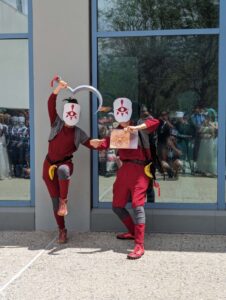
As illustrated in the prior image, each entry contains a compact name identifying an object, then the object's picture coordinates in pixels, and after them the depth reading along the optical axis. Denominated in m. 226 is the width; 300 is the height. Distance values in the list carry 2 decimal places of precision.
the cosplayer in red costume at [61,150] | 5.76
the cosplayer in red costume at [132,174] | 5.57
